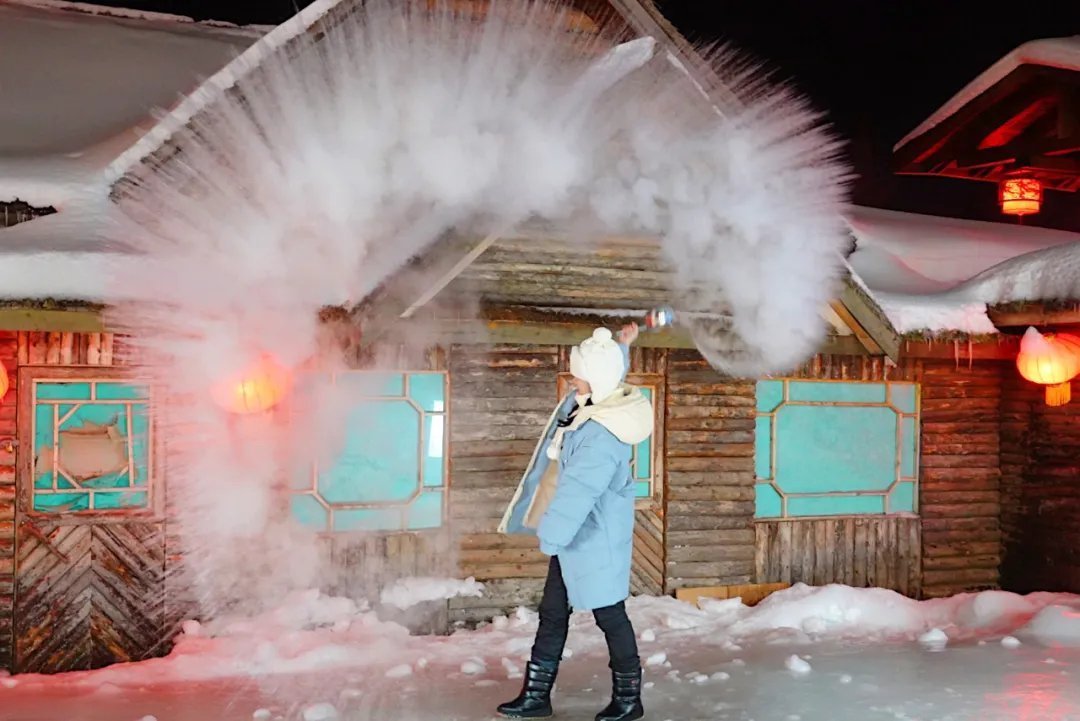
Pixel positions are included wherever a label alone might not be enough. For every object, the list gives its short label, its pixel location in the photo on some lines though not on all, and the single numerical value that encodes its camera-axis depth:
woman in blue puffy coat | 4.75
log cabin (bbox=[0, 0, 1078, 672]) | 7.05
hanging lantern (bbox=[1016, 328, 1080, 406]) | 8.38
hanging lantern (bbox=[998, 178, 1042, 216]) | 12.10
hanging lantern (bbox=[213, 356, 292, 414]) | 6.85
